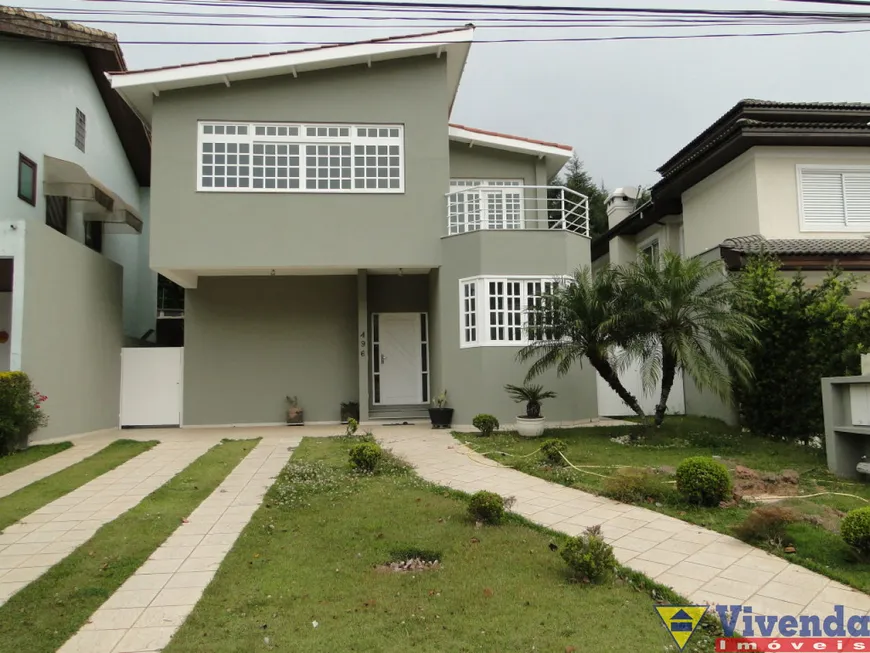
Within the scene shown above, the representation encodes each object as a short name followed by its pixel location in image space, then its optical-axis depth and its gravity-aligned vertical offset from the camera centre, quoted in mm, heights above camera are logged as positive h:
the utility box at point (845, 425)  7359 -888
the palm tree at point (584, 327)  10188 +604
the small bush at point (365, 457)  7859 -1249
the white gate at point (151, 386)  14031 -417
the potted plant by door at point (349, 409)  14109 -1086
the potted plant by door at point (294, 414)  13985 -1158
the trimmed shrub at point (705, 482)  5988 -1280
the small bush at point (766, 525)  5004 -1453
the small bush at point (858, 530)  4375 -1322
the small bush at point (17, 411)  9727 -689
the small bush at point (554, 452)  8266 -1290
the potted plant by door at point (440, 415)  12444 -1108
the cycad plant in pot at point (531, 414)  10844 -993
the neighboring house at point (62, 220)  11000 +3653
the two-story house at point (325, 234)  12523 +2870
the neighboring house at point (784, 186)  11453 +3716
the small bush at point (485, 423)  11023 -1156
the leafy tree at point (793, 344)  8839 +194
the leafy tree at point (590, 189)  32688 +10190
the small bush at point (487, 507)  5469 -1368
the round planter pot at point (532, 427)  10836 -1218
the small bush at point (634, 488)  6430 -1444
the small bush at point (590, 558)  4148 -1422
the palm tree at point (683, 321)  9523 +629
